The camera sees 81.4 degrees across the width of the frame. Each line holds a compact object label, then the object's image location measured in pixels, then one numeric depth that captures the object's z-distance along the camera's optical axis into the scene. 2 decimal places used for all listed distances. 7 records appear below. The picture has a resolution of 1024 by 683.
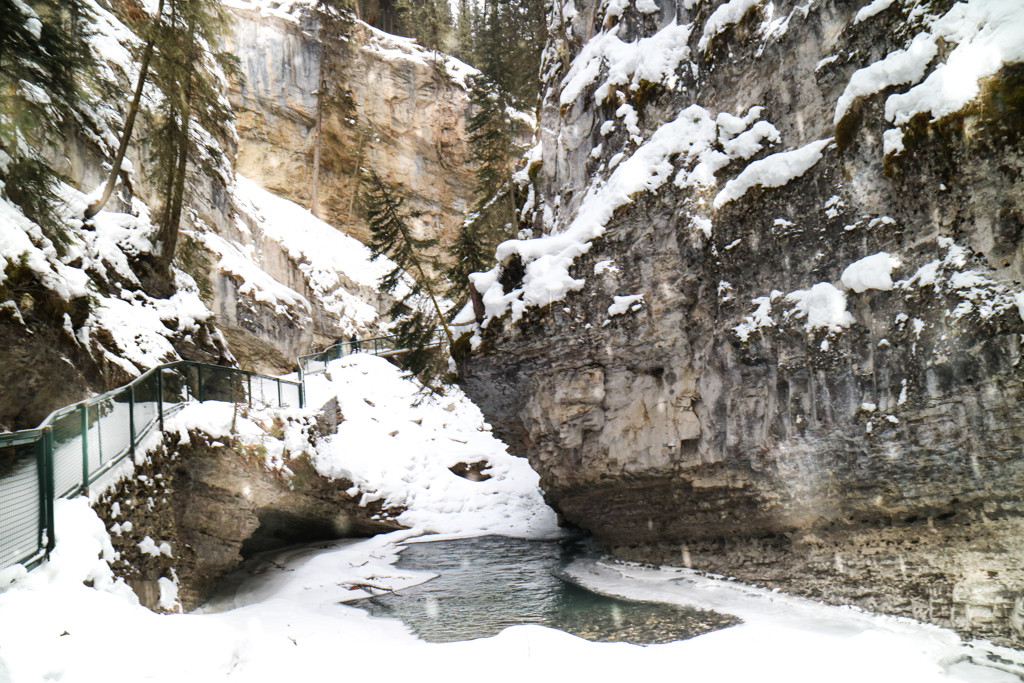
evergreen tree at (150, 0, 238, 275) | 14.88
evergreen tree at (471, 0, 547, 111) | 21.03
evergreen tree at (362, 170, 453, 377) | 19.69
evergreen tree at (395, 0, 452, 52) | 38.53
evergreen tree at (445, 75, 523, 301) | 19.62
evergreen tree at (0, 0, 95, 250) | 7.69
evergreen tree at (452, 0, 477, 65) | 37.25
